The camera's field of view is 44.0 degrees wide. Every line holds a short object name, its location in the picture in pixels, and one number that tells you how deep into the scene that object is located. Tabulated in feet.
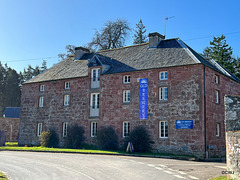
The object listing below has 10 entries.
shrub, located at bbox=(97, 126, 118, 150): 92.94
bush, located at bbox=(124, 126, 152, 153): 85.51
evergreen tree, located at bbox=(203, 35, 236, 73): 149.63
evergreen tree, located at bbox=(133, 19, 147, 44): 189.04
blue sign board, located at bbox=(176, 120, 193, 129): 80.61
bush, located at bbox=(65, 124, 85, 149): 100.37
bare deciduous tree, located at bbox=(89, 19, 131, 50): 162.50
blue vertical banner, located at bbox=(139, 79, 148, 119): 89.30
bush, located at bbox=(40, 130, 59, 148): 106.83
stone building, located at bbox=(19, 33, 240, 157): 81.92
